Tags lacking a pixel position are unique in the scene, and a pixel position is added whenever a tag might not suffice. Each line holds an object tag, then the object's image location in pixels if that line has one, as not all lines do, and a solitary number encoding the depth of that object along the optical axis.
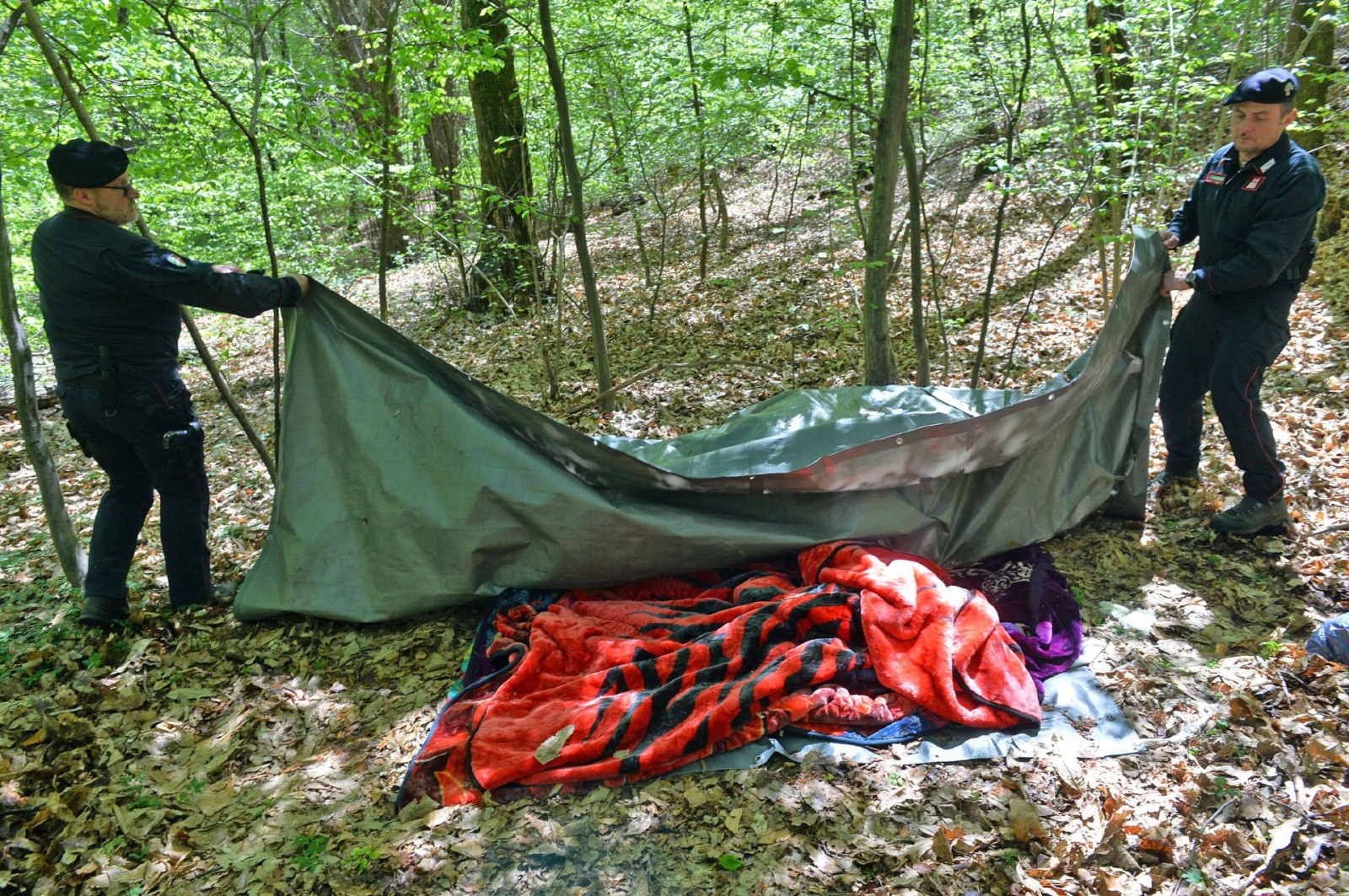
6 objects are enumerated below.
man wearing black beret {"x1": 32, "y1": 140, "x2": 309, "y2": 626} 2.76
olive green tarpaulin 2.96
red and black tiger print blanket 2.31
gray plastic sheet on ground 2.25
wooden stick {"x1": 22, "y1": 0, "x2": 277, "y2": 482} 2.91
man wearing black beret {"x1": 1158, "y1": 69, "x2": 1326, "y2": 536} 2.94
